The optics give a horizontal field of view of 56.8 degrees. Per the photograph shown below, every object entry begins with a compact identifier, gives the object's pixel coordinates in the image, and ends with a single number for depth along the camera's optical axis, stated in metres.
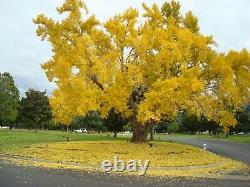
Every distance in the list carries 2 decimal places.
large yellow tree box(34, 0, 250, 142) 15.51
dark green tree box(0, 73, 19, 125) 38.10
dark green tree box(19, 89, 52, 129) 45.44
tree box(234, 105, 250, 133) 47.51
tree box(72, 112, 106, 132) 50.12
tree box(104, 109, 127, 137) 29.06
